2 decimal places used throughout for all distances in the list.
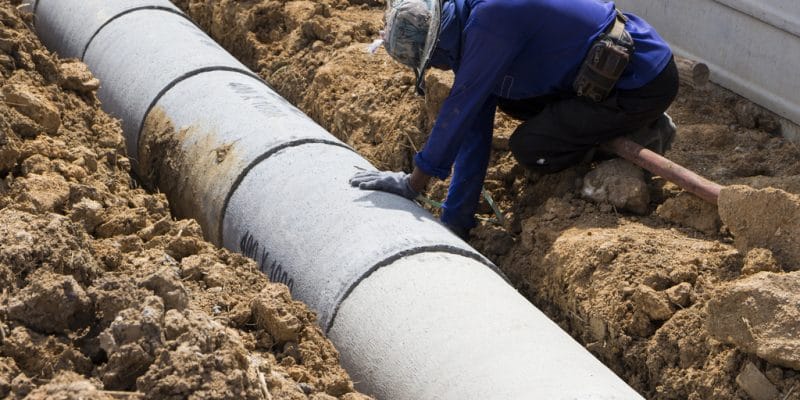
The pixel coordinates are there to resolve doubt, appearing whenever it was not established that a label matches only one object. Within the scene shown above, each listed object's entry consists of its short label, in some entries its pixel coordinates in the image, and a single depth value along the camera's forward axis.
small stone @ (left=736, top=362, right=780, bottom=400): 3.39
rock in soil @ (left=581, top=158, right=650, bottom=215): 4.50
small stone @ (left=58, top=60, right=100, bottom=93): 5.34
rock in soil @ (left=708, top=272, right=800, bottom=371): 3.32
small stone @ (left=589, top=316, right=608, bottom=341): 4.05
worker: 4.32
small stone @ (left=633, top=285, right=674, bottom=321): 3.87
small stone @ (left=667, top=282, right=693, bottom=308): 3.86
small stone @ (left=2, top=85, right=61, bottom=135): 4.64
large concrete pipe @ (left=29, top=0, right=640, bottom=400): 3.26
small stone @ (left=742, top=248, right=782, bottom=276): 3.75
